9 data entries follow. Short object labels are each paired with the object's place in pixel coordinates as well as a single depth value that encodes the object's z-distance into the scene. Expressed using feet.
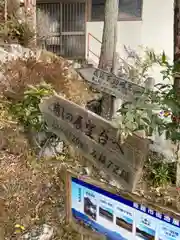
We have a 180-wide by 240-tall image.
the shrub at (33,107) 10.53
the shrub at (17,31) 20.18
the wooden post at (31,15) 21.60
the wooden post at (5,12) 20.56
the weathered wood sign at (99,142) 5.20
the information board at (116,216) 5.18
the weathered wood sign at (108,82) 10.57
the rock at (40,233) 7.59
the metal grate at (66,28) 29.85
